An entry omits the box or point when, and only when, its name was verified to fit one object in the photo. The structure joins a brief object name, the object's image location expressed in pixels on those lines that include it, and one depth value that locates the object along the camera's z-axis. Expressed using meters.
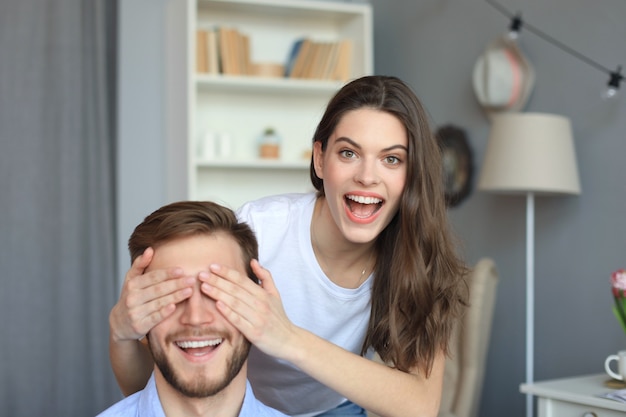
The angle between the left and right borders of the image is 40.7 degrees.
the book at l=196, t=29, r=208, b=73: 3.90
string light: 2.75
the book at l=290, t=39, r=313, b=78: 4.12
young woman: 1.50
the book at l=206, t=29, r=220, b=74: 3.90
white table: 2.09
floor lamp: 2.80
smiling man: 1.49
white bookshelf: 4.04
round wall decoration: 3.58
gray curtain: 3.29
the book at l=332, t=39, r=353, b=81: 4.16
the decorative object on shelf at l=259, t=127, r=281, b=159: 4.07
